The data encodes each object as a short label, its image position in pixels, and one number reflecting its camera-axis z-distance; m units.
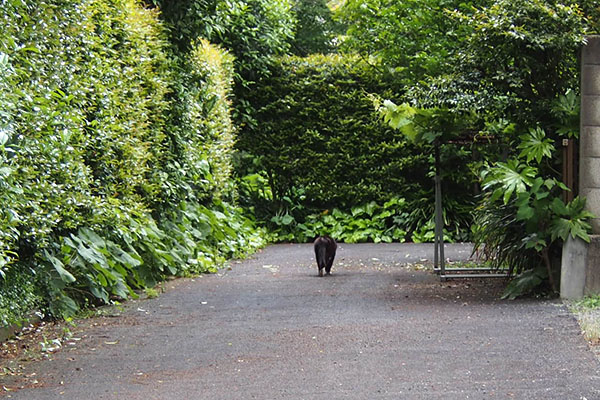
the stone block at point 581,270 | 13.86
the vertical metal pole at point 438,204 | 18.90
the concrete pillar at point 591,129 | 14.10
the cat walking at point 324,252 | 19.18
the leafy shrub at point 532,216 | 14.10
